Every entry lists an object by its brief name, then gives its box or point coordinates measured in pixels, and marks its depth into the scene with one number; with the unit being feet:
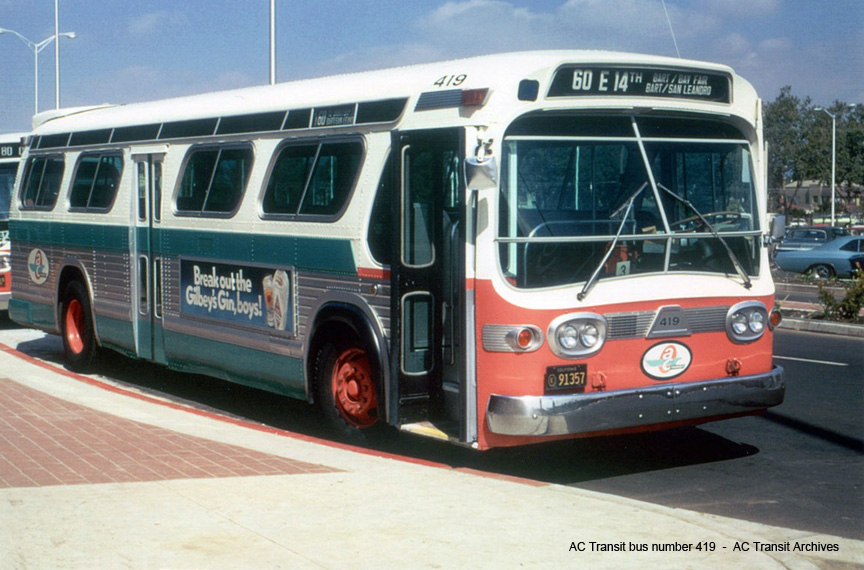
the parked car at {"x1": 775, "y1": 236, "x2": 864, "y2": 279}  108.17
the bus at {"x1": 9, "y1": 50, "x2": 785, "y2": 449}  25.52
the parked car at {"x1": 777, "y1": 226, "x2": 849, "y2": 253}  124.57
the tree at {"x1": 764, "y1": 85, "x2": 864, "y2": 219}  238.89
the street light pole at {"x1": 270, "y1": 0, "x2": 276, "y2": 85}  89.35
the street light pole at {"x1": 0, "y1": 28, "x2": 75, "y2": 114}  150.30
